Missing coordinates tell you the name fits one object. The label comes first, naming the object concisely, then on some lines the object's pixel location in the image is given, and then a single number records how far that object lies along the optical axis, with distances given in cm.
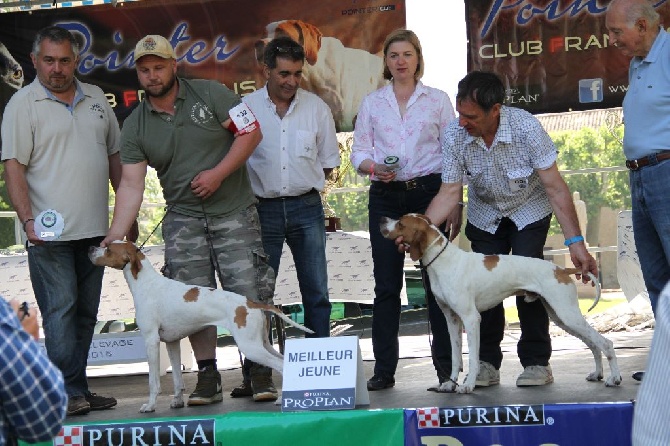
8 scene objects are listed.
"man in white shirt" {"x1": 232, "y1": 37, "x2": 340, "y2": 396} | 955
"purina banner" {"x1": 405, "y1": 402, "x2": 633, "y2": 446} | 705
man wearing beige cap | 873
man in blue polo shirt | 791
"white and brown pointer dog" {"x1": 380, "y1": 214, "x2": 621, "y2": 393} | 841
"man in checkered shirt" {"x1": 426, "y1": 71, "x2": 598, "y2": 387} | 847
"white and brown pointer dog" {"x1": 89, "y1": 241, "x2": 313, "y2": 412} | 845
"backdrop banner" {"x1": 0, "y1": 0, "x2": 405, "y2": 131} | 1253
